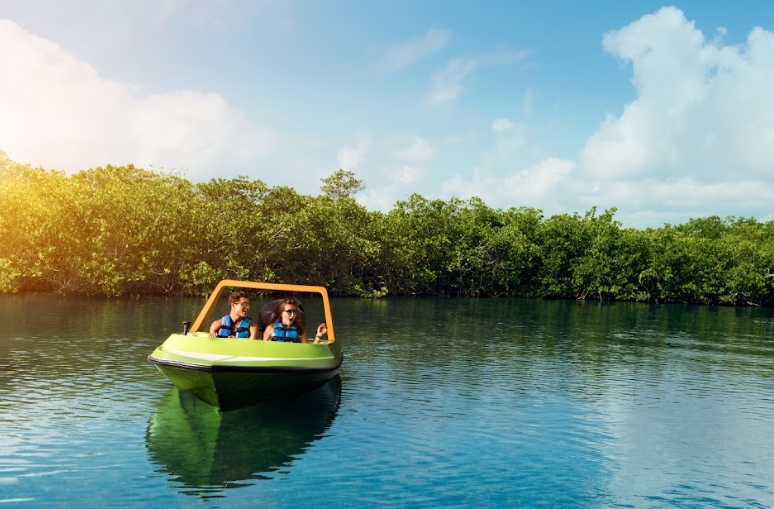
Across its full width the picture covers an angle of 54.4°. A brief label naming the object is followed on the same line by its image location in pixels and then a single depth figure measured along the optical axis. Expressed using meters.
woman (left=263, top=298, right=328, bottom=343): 15.09
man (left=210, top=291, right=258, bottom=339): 14.69
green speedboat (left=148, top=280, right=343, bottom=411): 13.01
